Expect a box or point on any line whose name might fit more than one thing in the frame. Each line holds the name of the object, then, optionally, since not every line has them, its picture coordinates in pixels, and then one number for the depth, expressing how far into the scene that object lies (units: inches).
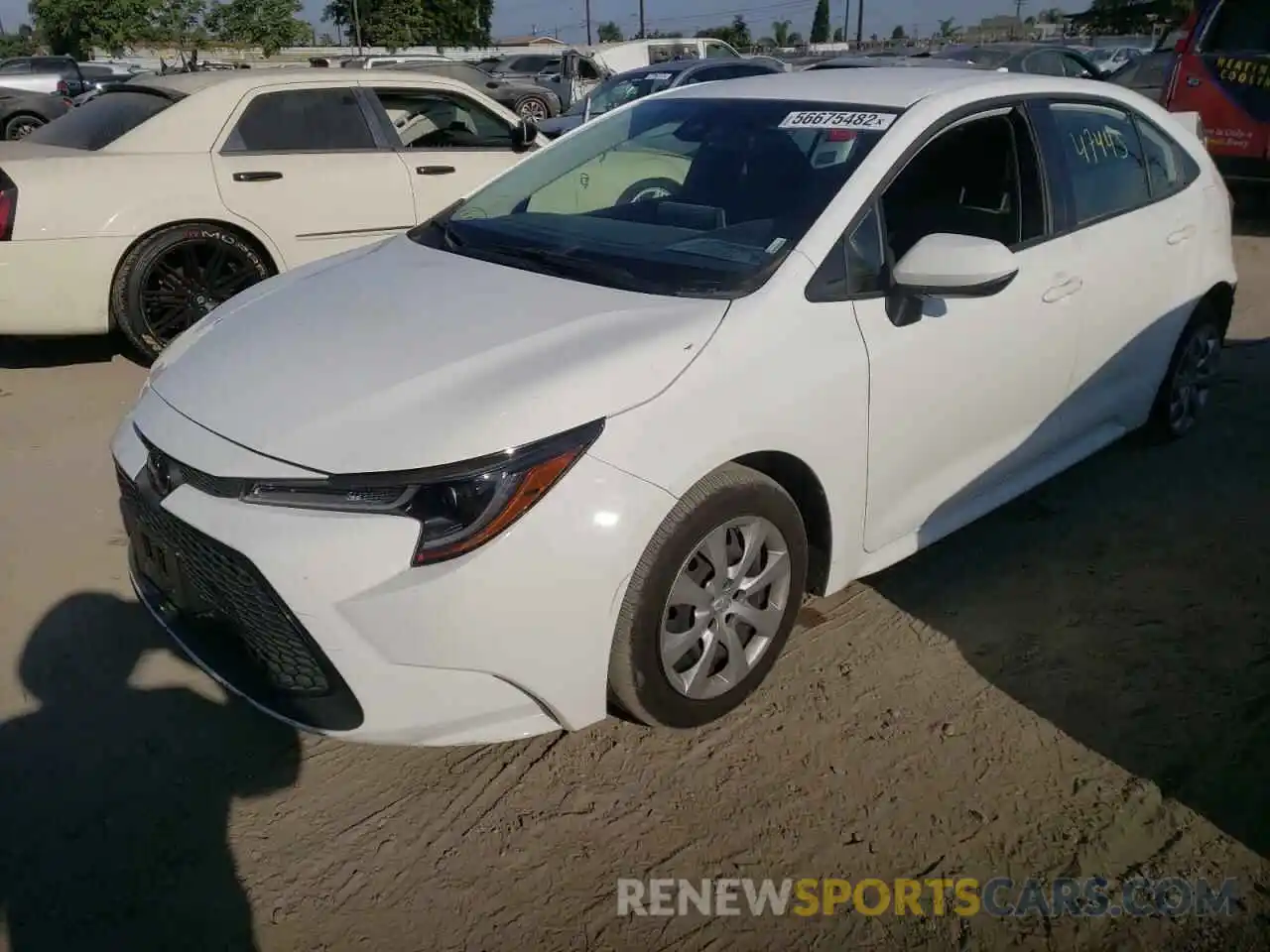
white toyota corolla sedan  85.4
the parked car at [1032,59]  585.6
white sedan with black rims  203.0
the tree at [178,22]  1813.5
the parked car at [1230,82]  353.7
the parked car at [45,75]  863.1
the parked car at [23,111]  619.5
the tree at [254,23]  1790.1
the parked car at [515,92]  794.8
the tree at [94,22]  1807.3
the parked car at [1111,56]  1083.0
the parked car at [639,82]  476.4
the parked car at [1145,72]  494.4
